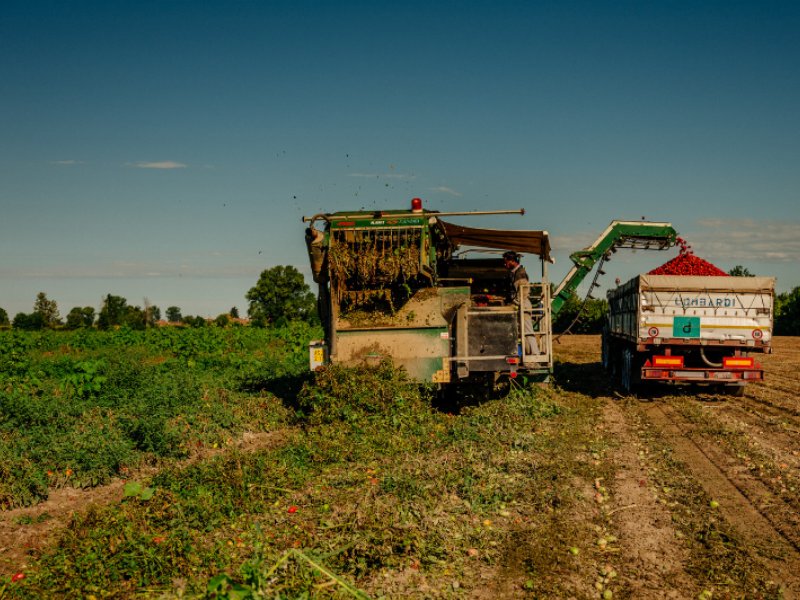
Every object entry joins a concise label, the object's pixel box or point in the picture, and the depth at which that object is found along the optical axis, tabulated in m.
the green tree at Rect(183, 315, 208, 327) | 68.62
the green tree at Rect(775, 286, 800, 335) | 41.22
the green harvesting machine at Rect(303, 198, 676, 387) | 11.02
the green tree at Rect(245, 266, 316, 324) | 94.50
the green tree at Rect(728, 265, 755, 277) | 64.22
